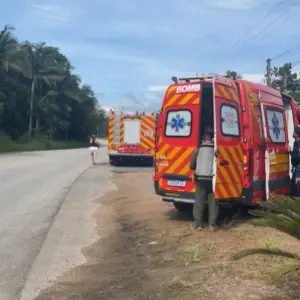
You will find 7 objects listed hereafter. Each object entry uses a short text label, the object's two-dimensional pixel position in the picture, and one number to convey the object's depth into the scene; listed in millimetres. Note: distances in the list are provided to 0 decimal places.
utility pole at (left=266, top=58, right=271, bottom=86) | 31828
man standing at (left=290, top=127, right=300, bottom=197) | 10250
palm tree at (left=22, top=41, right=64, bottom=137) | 57688
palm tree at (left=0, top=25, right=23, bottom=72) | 46562
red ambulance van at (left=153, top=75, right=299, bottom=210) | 8602
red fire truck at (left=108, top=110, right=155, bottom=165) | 25594
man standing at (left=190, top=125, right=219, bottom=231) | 8536
